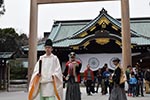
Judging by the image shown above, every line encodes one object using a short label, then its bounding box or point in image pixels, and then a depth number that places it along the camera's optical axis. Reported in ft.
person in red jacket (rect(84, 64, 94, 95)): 47.52
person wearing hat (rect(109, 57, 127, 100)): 24.89
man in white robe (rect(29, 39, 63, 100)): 17.08
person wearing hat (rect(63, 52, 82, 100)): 24.21
